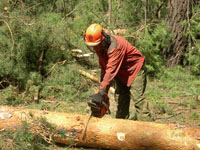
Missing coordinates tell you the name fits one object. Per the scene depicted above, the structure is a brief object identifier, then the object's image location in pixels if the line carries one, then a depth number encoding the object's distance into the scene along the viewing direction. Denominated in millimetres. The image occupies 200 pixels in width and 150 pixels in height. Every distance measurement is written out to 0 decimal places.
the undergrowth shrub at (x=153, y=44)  15812
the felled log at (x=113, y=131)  7141
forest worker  8227
